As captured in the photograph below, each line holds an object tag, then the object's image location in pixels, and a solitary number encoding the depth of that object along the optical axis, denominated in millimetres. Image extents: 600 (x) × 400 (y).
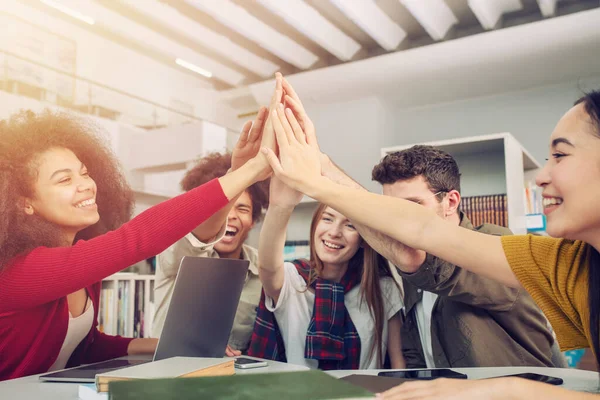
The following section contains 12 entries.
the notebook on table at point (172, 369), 764
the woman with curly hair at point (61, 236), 1071
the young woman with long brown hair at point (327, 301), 1477
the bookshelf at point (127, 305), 2988
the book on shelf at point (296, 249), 3731
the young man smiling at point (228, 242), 1538
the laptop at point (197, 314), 1015
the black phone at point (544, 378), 944
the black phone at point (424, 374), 970
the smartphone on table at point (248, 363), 1076
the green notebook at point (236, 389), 522
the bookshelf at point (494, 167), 2740
